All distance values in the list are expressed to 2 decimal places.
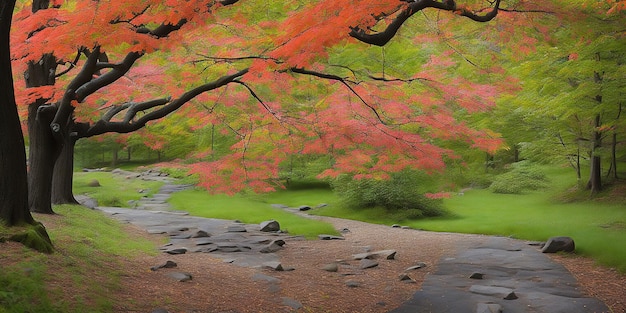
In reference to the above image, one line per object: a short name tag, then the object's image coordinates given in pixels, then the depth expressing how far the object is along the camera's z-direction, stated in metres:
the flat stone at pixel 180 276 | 7.00
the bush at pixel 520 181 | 24.72
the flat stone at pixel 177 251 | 9.69
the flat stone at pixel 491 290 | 6.96
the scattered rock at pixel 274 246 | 10.48
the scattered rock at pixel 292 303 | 6.38
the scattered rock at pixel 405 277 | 8.29
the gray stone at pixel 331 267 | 8.90
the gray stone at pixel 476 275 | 8.14
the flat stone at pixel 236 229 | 13.12
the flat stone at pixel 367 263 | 9.30
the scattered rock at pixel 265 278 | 7.61
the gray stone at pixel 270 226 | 13.59
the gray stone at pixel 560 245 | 10.48
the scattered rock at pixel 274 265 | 8.62
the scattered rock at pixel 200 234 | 11.98
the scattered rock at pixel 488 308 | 6.06
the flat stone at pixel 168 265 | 7.78
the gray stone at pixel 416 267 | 9.14
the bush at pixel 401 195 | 18.06
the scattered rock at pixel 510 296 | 6.80
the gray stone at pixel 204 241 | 10.97
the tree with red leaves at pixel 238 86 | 7.59
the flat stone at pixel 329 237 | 12.93
